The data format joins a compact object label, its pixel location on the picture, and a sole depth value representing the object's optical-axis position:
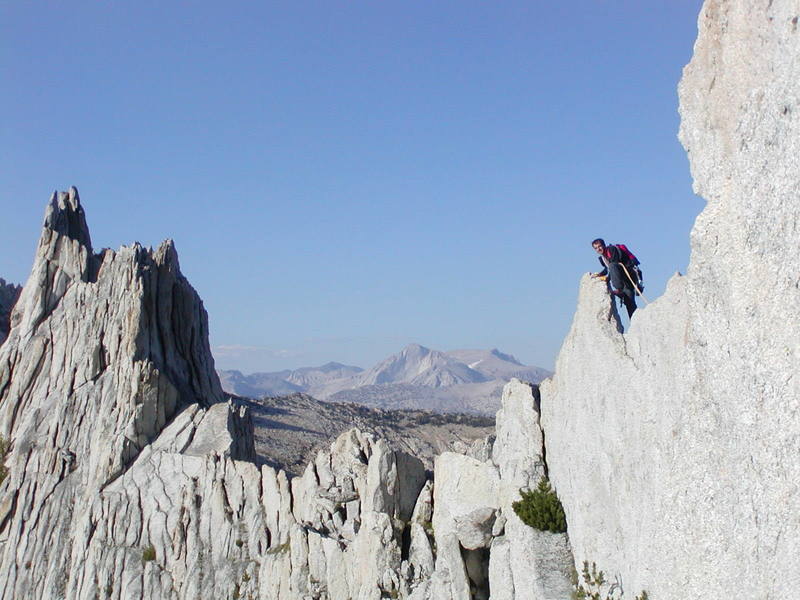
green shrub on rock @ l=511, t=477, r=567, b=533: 23.69
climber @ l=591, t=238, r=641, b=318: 21.41
